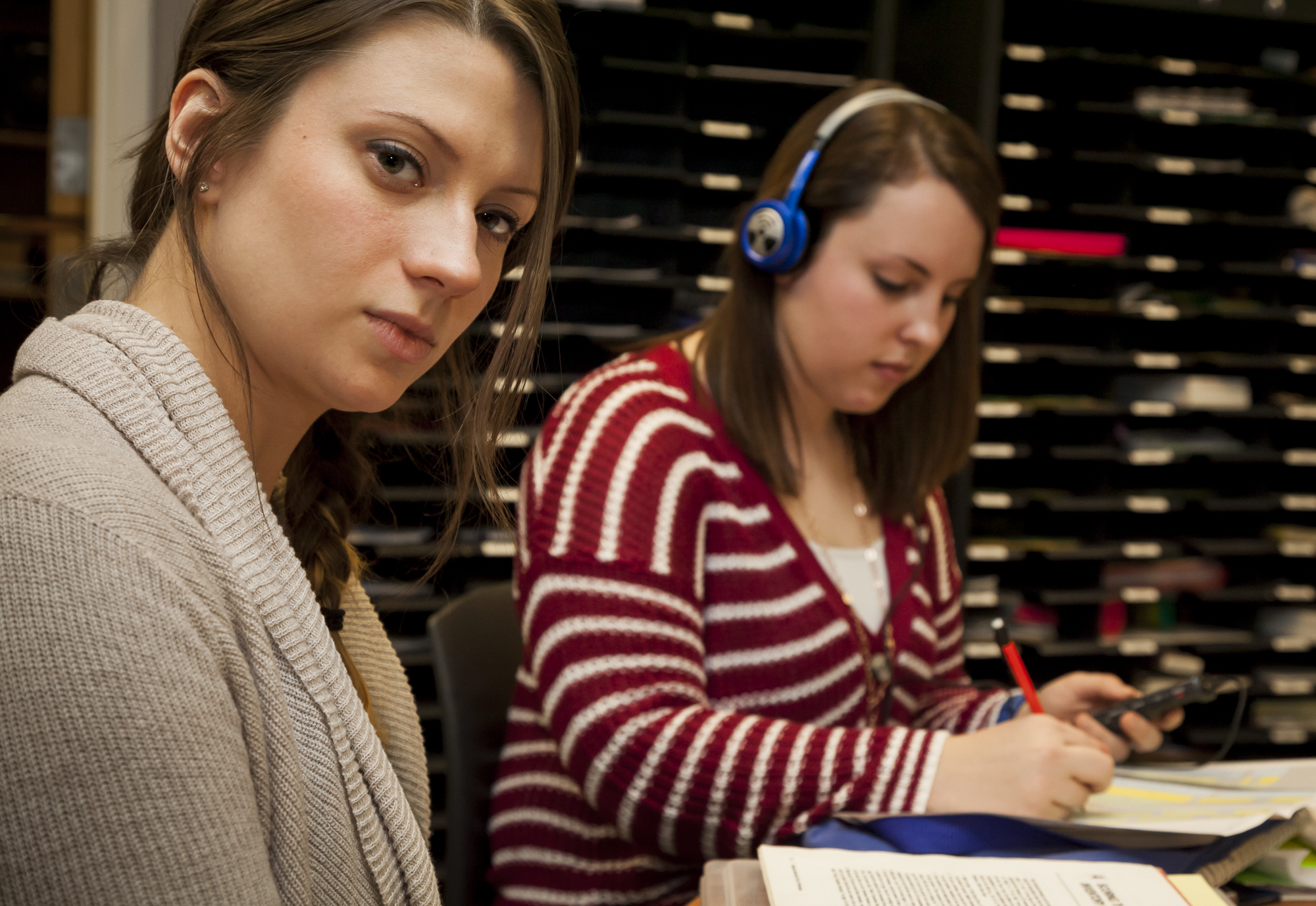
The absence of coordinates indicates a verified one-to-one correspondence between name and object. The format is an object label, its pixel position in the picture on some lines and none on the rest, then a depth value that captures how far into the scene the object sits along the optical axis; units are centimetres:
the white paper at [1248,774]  105
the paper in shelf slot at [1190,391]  289
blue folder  82
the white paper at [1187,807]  89
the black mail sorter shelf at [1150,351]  281
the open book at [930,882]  70
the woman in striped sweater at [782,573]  96
